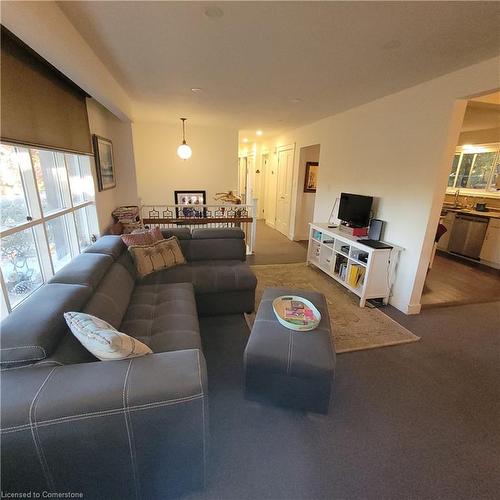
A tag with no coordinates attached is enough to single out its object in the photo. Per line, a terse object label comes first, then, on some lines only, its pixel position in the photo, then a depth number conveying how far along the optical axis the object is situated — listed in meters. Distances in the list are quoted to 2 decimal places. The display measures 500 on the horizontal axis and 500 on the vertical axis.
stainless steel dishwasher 4.54
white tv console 2.99
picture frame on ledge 5.85
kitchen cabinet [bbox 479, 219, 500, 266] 4.32
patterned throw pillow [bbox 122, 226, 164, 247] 2.61
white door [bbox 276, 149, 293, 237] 6.13
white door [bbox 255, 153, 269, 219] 8.00
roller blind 1.45
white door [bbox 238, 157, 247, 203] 9.22
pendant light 4.87
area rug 2.42
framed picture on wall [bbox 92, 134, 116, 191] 3.10
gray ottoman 1.56
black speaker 3.23
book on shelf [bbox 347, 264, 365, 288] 3.23
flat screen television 3.39
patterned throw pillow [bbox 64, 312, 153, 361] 1.18
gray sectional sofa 0.95
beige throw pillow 2.51
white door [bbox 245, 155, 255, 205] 8.20
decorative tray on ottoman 1.80
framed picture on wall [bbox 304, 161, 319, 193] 5.73
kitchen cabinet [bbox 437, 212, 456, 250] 5.01
